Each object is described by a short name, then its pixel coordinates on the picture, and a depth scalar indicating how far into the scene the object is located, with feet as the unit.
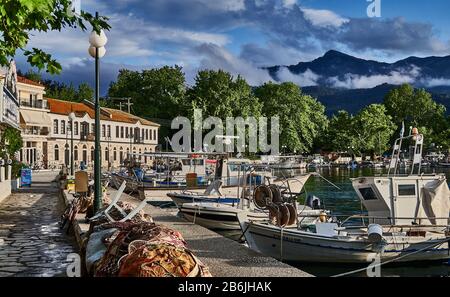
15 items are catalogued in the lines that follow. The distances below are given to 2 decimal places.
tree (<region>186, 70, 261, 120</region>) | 274.77
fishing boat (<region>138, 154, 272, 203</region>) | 113.80
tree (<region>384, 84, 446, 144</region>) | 427.74
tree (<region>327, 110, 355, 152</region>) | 380.99
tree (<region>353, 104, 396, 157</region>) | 384.47
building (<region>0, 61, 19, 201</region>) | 88.80
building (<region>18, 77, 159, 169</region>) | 223.10
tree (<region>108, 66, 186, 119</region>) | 309.42
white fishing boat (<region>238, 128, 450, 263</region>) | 55.42
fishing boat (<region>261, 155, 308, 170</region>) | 183.79
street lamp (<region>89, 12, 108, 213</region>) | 42.47
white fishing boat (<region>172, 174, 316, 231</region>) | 71.55
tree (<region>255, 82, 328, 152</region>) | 321.73
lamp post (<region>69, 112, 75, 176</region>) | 126.00
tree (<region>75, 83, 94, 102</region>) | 343.87
